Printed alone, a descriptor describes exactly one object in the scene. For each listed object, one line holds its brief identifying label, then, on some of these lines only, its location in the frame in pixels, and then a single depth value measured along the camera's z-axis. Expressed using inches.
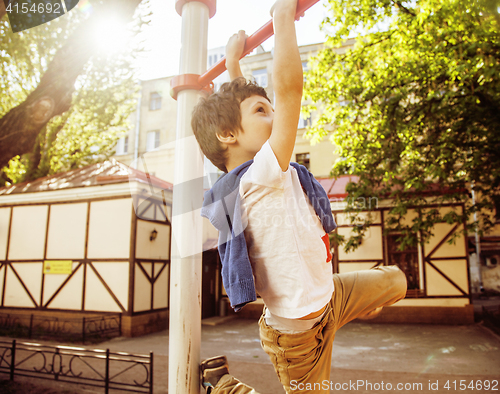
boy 44.3
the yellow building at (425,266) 410.6
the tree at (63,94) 141.6
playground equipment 56.7
